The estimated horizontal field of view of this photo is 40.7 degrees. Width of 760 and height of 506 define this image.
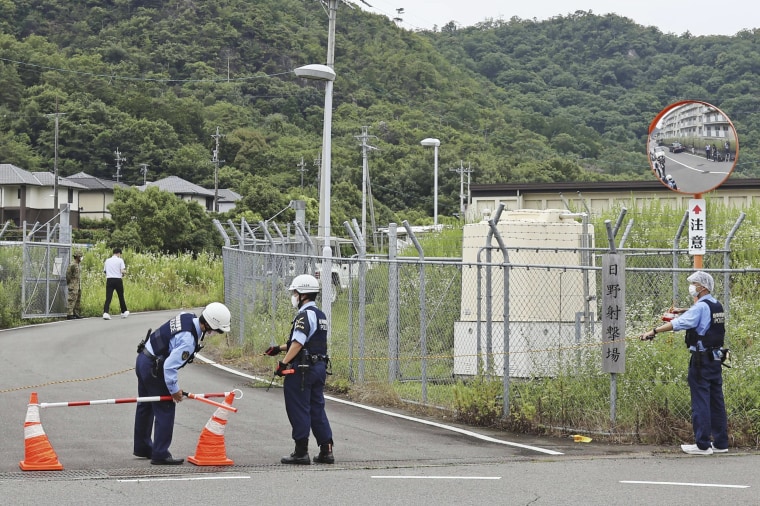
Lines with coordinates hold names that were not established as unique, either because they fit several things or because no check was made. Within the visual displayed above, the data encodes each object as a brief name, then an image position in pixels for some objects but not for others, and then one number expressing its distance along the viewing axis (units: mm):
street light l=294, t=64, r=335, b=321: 16859
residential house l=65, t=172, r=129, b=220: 84556
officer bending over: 9211
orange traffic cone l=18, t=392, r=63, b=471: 8953
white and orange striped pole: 9180
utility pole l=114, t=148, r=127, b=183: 85875
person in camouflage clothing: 25453
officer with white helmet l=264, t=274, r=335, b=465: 9500
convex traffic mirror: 10867
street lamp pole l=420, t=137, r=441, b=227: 40325
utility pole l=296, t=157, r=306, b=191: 77231
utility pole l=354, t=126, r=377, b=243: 47744
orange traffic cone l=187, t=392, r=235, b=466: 9415
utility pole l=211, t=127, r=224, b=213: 71438
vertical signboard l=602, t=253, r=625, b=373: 11391
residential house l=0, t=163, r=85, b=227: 76312
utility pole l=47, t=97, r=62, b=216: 66150
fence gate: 24828
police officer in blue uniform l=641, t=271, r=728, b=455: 10195
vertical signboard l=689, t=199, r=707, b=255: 11156
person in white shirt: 24866
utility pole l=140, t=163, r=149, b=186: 85438
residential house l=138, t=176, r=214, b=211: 84312
